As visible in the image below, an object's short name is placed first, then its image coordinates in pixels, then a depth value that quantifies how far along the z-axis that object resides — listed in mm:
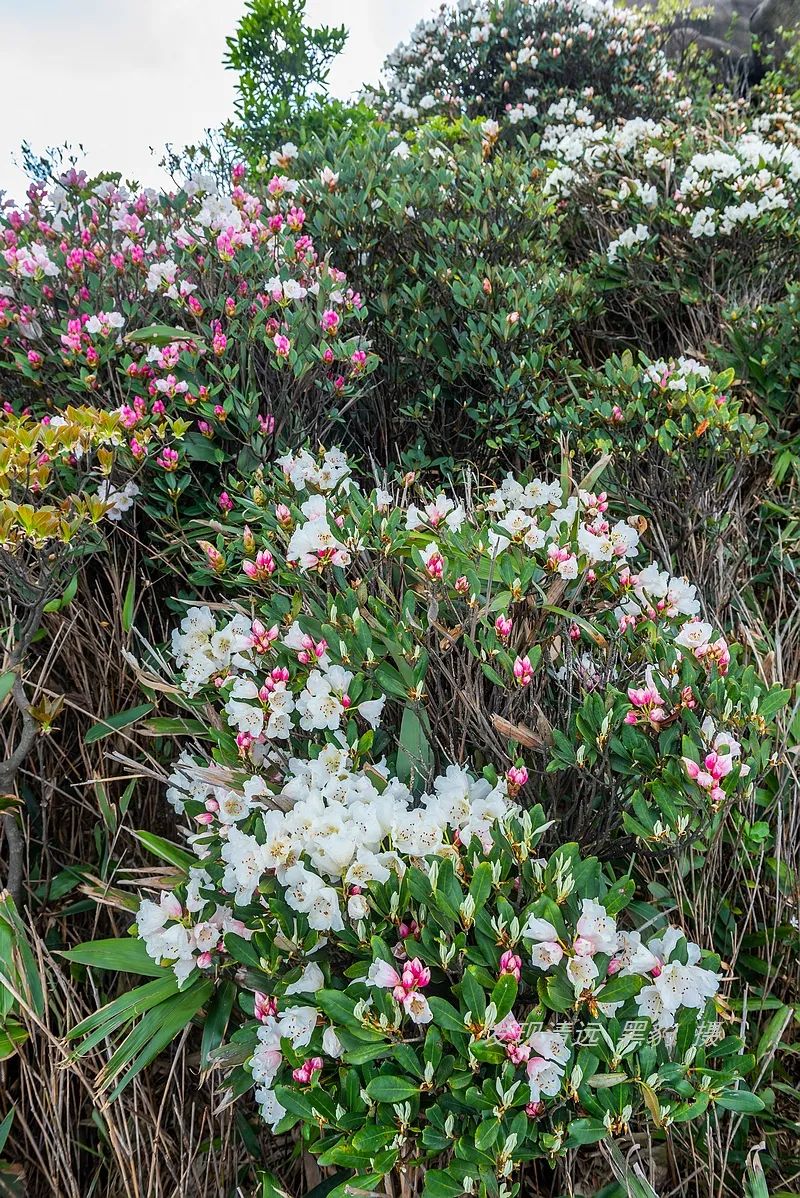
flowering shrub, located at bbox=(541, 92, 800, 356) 3459
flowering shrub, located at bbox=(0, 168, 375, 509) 2365
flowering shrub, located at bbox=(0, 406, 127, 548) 1708
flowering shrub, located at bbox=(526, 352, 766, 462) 2514
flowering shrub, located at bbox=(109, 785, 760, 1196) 1101
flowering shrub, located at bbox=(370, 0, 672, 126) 5969
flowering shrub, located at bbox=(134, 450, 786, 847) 1454
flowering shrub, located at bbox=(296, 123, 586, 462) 2932
